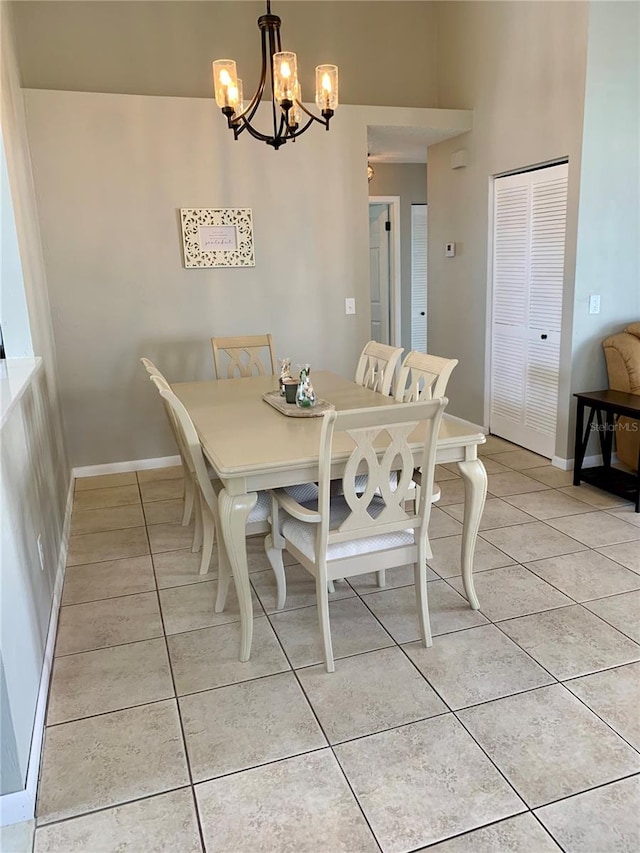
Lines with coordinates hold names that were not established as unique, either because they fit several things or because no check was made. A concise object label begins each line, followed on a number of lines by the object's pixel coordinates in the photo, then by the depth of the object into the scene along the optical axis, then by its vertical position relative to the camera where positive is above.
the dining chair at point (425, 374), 2.73 -0.43
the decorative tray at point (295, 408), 2.68 -0.55
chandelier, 2.66 +0.88
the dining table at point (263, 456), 2.06 -0.58
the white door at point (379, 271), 7.09 +0.13
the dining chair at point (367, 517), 1.91 -0.81
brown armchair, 3.72 -0.60
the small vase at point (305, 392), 2.78 -0.48
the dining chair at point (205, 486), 2.36 -0.79
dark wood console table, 3.51 -1.01
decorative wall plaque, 4.18 +0.35
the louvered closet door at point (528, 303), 4.05 -0.19
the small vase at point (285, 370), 3.08 -0.42
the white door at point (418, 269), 7.06 +0.13
